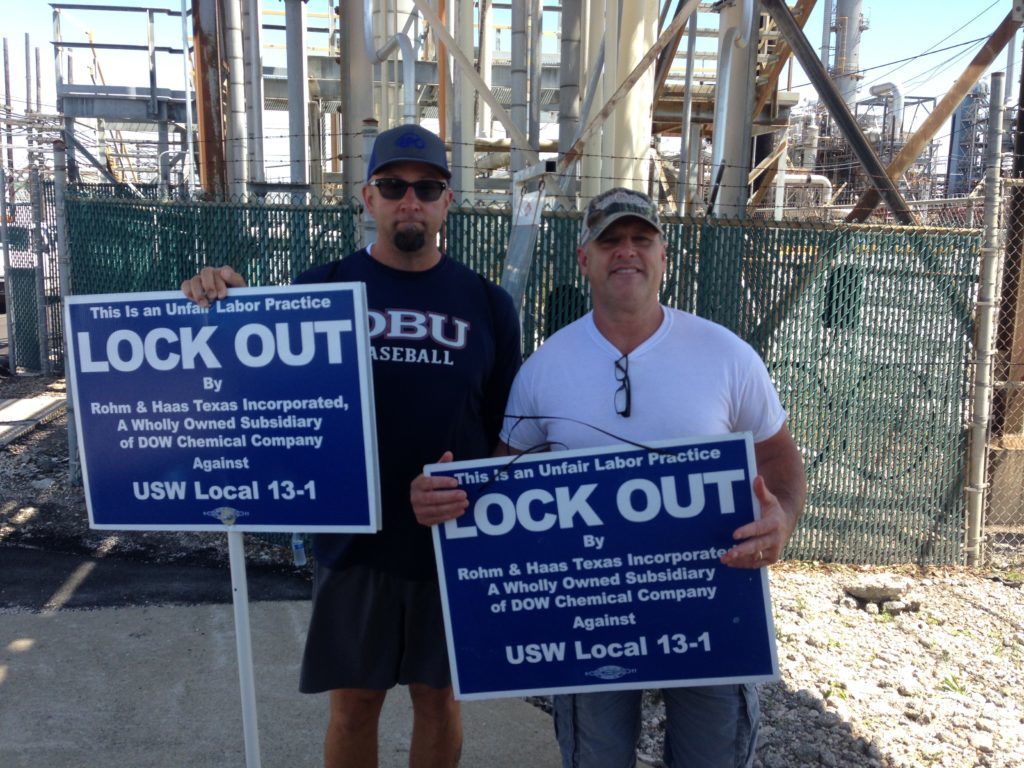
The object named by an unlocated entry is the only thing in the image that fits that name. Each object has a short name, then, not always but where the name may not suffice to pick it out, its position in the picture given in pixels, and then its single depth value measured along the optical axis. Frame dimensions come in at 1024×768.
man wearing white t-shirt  2.33
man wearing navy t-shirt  2.65
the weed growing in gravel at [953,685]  4.22
